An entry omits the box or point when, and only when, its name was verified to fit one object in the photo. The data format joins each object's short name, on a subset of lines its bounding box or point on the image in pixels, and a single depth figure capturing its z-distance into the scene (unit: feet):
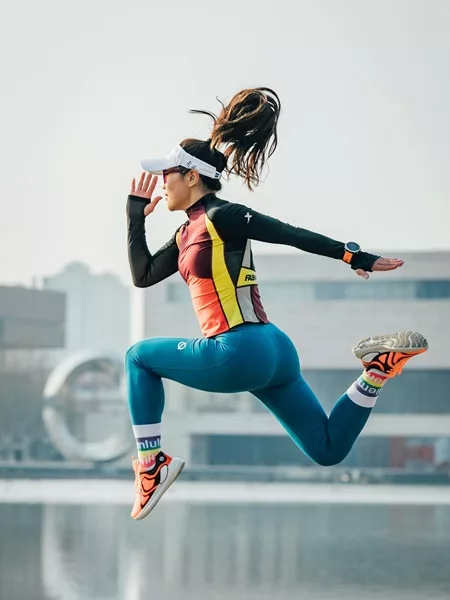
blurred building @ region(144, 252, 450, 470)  280.72
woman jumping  29.58
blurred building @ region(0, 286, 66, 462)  373.61
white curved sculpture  275.59
